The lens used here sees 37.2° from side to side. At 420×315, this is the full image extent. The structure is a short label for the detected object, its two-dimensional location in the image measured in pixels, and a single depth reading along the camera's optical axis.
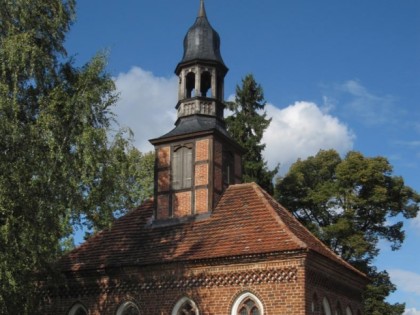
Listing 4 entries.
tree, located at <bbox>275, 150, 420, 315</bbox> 29.45
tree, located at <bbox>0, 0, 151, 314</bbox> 14.63
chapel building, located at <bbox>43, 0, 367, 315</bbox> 17.03
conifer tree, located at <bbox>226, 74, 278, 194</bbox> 29.47
